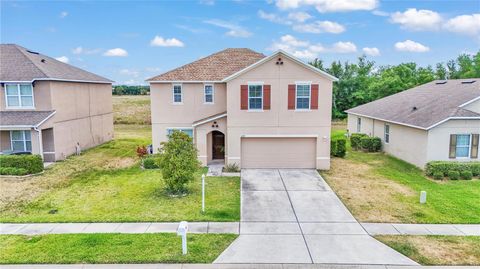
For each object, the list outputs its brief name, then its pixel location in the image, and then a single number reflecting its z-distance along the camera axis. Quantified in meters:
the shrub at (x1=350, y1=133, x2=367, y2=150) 25.27
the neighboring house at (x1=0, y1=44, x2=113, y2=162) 19.70
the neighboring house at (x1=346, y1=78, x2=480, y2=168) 17.69
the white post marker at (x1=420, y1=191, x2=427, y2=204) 12.92
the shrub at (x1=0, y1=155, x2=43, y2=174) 17.41
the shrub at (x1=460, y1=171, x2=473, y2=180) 16.64
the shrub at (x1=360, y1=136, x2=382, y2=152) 24.31
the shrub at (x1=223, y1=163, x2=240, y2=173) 18.31
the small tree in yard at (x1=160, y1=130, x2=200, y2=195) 13.49
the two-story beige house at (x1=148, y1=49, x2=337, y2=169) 17.97
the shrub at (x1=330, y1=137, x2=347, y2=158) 22.23
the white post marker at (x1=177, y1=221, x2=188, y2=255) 8.45
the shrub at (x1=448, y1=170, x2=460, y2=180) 16.62
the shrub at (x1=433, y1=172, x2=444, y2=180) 16.70
